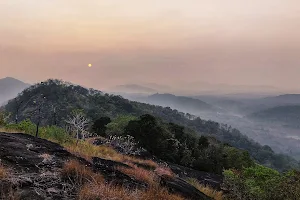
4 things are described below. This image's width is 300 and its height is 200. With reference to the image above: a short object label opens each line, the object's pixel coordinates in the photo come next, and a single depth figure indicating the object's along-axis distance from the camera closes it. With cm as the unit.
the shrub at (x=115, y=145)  3262
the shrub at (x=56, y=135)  2214
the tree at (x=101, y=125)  7008
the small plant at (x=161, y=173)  1287
